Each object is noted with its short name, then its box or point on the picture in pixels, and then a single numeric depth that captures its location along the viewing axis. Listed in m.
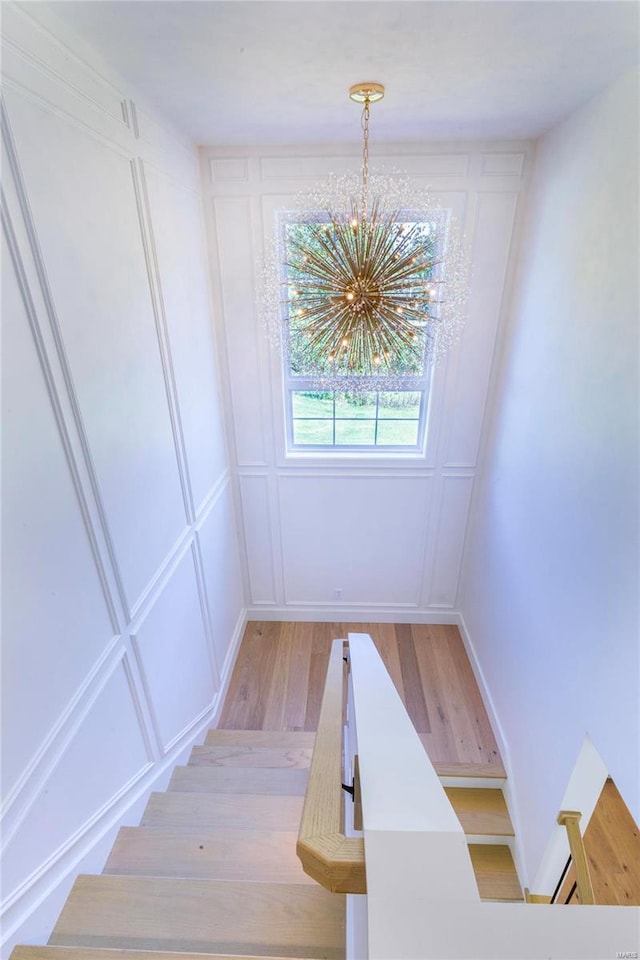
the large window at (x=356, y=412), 3.13
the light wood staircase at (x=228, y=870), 1.27
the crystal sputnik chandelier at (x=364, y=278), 1.74
